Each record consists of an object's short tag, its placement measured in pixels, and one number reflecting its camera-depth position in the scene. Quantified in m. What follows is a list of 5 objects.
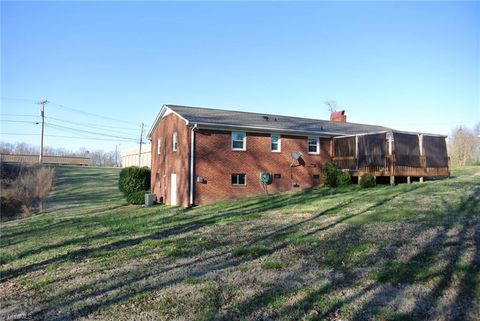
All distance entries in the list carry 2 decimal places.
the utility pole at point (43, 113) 52.72
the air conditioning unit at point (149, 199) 22.44
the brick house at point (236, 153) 20.03
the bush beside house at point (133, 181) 25.11
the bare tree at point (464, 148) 47.32
